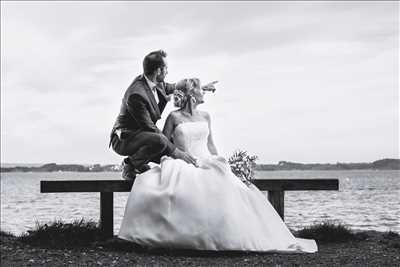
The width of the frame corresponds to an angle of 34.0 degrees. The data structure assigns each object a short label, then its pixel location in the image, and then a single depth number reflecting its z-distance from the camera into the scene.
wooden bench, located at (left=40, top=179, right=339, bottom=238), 8.88
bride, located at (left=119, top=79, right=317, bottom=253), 7.75
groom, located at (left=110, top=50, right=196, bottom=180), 8.48
